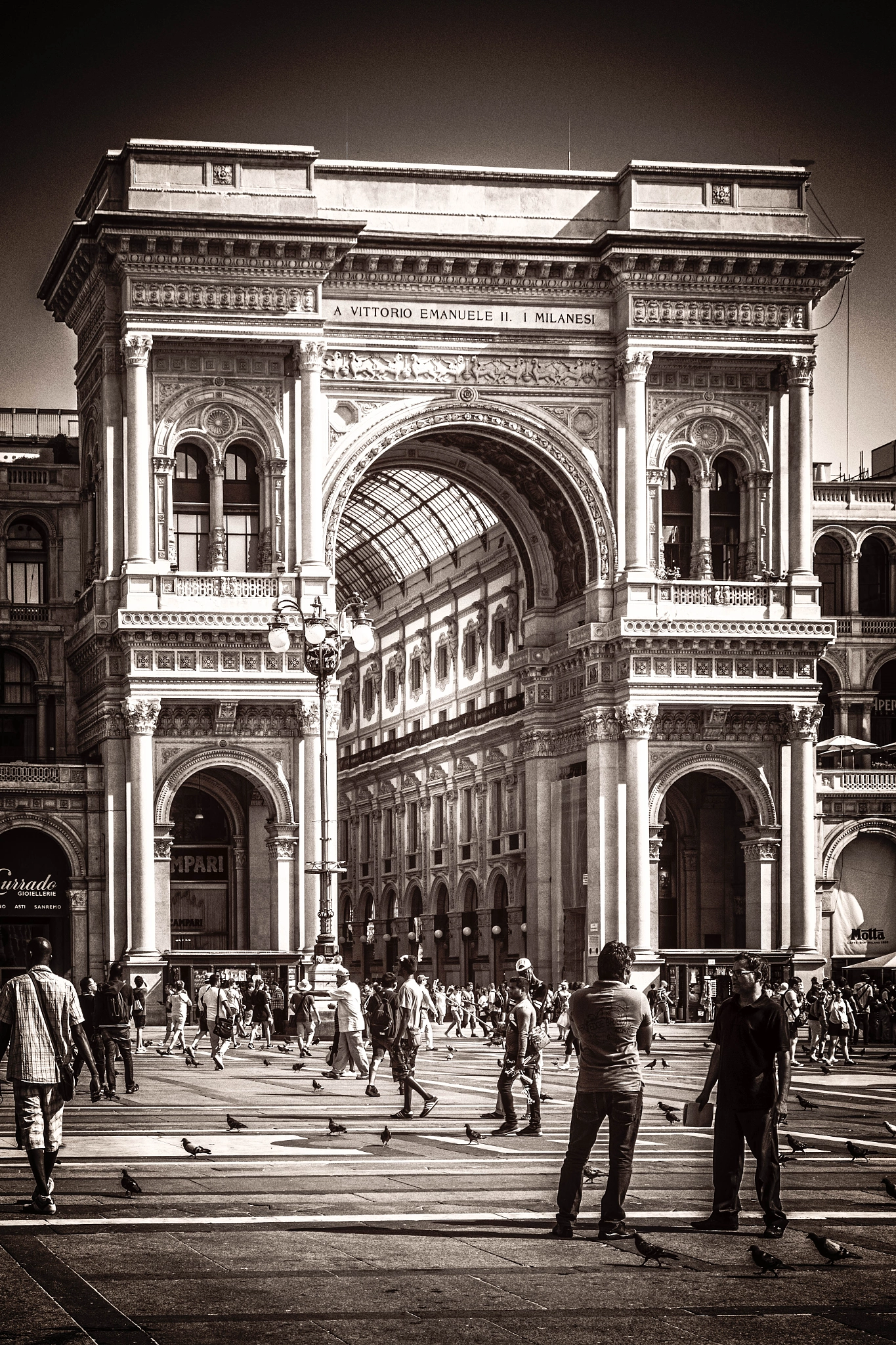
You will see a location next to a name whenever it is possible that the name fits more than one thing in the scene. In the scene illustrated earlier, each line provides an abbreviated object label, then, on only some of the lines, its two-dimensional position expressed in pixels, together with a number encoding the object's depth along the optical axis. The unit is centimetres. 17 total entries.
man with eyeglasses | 1487
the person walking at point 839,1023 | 3925
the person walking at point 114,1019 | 2881
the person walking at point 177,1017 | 4284
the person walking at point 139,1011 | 4378
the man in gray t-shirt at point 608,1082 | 1443
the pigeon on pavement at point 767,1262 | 1280
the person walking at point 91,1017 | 2872
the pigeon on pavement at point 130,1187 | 1658
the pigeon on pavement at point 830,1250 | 1307
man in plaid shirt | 1568
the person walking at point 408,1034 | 2556
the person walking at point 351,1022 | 3216
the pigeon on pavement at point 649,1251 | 1302
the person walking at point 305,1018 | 4316
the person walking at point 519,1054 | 2361
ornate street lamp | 4147
